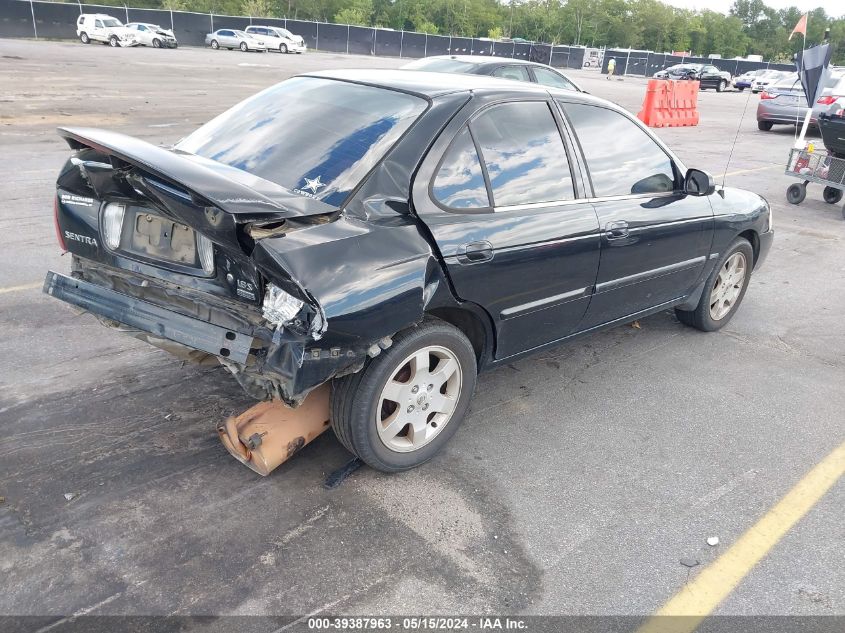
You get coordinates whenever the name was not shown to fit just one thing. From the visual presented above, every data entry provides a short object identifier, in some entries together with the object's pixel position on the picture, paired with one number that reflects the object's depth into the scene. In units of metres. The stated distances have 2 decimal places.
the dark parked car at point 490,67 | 10.89
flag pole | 9.98
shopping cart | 9.97
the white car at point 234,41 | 45.91
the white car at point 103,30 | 39.78
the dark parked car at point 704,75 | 43.34
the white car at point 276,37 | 45.94
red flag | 10.41
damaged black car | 2.72
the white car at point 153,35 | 40.88
